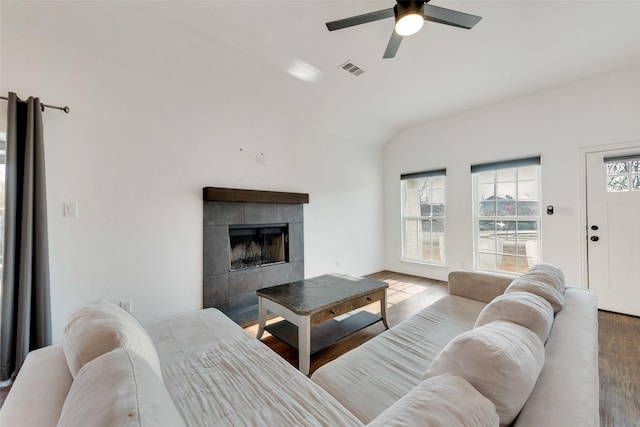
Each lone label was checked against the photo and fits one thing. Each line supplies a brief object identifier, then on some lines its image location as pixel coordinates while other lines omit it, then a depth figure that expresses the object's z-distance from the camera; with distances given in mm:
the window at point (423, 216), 4430
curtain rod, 1996
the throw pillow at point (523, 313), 1000
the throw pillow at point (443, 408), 603
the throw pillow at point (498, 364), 713
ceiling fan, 1673
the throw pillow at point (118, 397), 570
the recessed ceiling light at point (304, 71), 2750
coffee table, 1873
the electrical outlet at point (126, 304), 2326
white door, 2857
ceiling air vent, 2756
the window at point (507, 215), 3566
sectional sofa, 653
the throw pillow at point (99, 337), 902
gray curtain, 1771
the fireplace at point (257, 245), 3111
